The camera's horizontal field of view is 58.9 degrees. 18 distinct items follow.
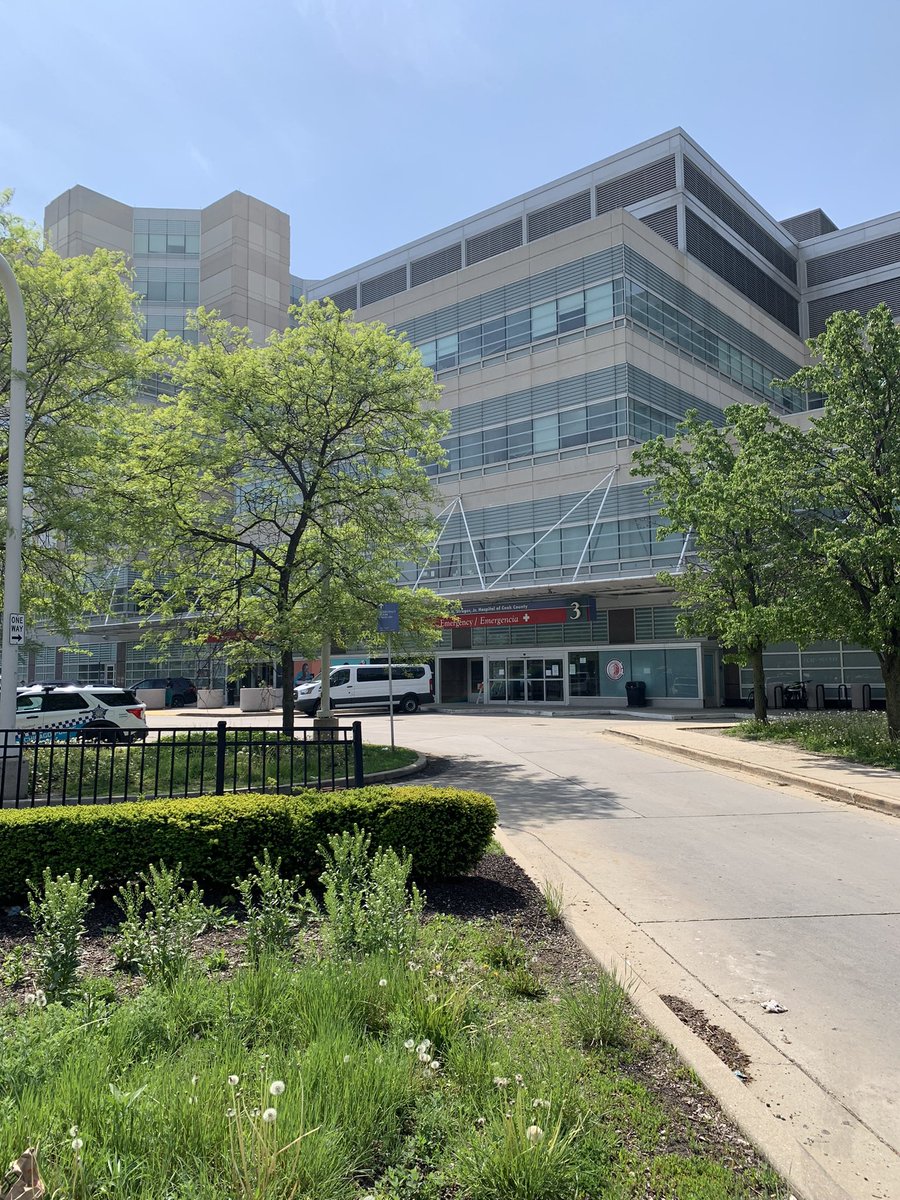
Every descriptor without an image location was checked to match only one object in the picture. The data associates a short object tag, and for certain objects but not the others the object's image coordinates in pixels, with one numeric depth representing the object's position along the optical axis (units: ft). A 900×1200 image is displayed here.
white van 121.70
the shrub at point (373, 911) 14.34
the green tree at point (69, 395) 41.98
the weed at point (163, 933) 13.68
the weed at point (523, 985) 14.44
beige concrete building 119.96
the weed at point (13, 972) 14.44
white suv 65.51
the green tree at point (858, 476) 52.31
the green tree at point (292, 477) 53.93
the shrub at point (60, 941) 13.09
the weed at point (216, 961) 15.34
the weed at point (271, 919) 15.01
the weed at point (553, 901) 19.24
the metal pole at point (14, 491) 35.47
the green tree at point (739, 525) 57.31
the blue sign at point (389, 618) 51.93
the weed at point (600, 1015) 12.55
